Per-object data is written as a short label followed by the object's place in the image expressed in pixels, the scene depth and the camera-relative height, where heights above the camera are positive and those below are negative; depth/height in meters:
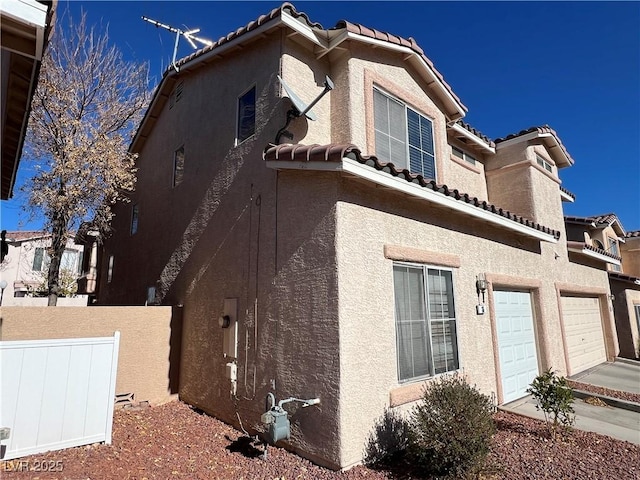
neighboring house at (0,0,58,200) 3.12 +2.76
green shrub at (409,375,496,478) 5.04 -1.72
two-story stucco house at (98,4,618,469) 5.85 +1.45
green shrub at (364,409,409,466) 5.64 -2.07
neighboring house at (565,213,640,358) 16.56 +1.18
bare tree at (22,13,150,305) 12.68 +6.17
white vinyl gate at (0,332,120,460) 5.61 -1.29
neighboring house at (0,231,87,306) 29.11 +3.85
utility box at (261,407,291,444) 5.42 -1.67
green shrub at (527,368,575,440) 6.74 -1.65
